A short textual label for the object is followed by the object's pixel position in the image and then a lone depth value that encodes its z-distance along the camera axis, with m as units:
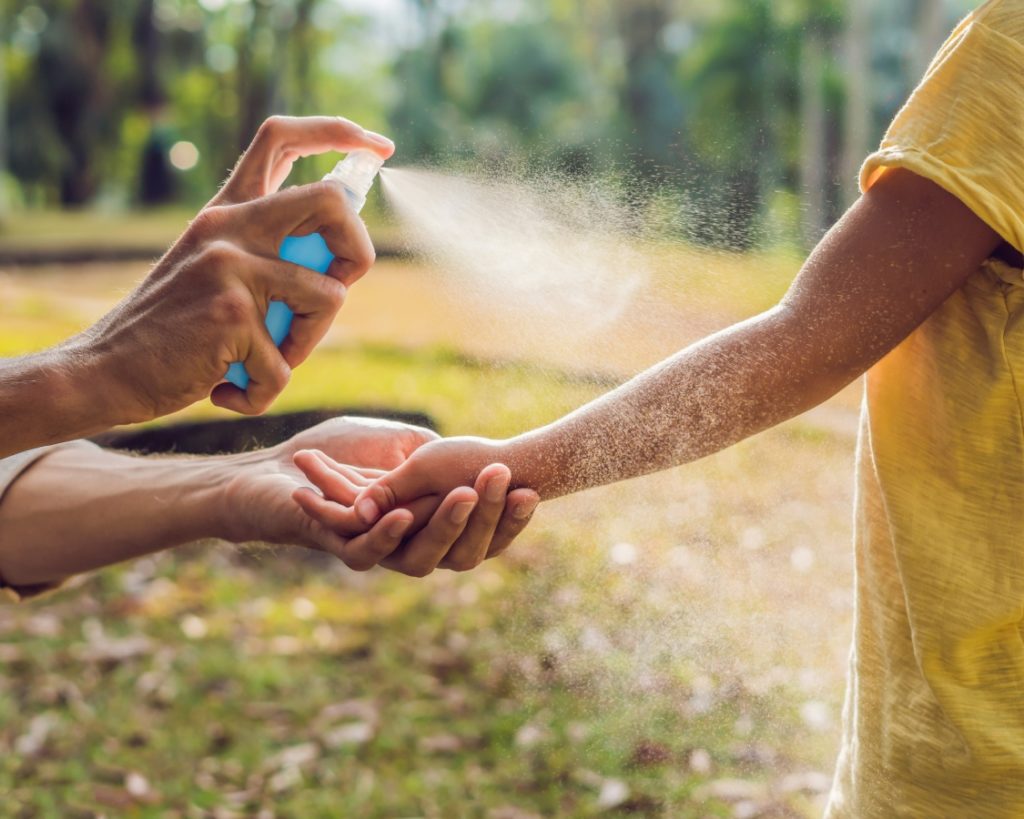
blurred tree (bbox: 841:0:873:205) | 12.87
